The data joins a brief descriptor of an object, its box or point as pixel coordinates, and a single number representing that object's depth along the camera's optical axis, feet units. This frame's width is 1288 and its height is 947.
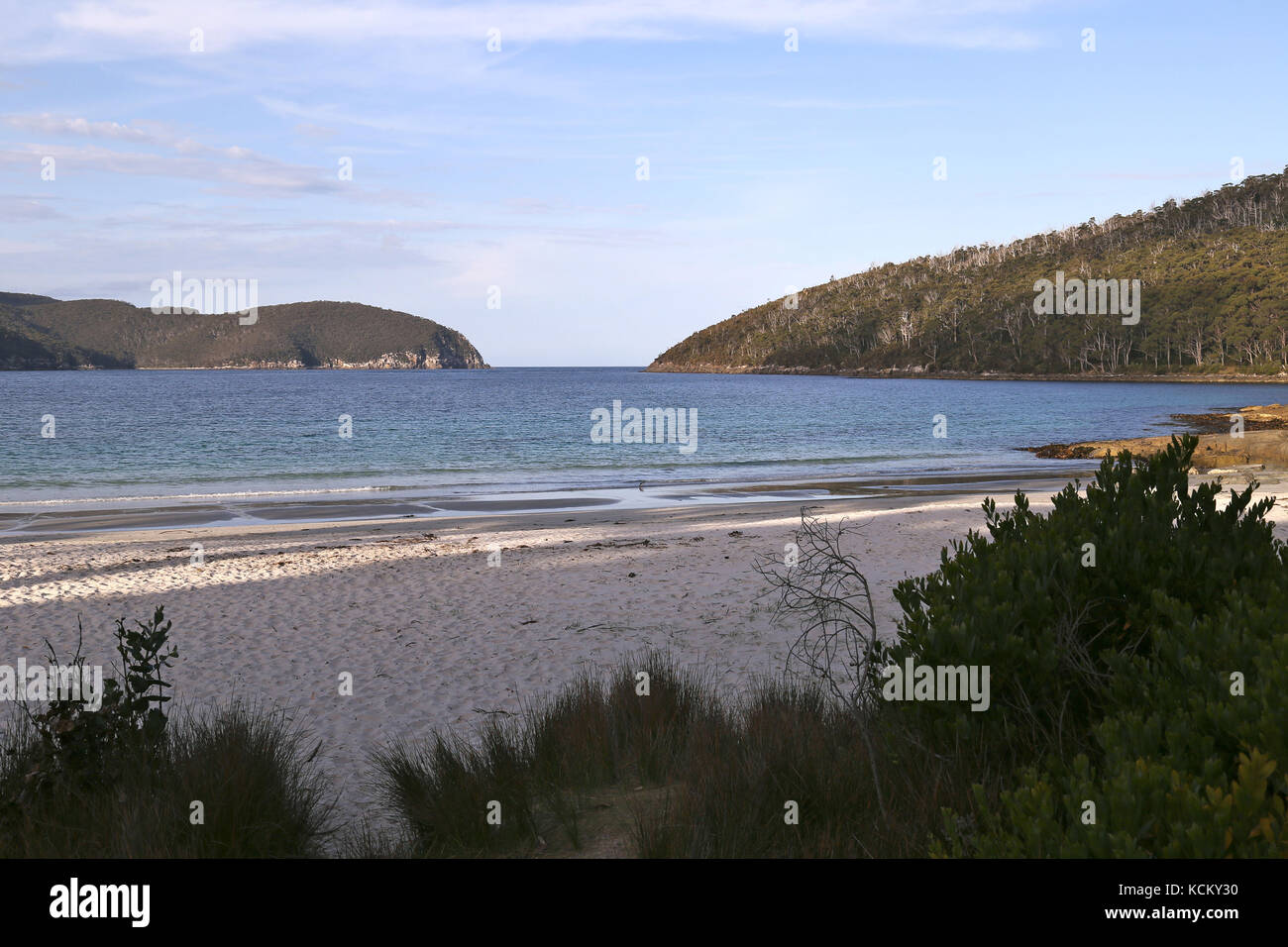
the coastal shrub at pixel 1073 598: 13.82
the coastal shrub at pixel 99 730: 16.06
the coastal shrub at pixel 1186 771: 8.38
